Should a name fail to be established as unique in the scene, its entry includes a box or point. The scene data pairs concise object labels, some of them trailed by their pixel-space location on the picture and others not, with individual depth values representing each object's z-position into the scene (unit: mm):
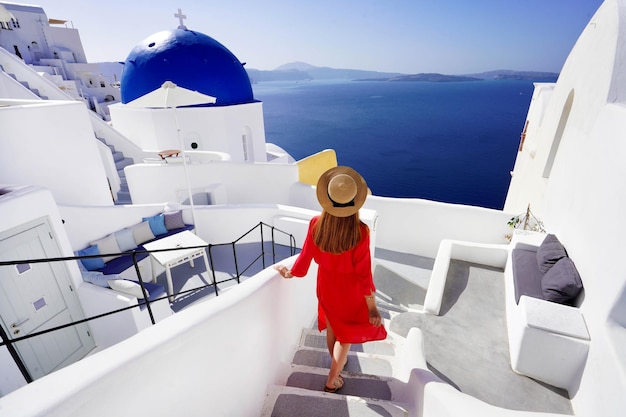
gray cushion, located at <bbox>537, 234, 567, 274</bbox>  4281
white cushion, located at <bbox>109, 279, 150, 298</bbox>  4328
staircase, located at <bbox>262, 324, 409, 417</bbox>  2232
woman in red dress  2041
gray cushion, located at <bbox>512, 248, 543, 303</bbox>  4046
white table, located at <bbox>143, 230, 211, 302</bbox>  5117
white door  3609
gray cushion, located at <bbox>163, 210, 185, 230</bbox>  6734
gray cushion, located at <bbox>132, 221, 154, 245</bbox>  6305
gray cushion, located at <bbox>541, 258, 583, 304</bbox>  3604
